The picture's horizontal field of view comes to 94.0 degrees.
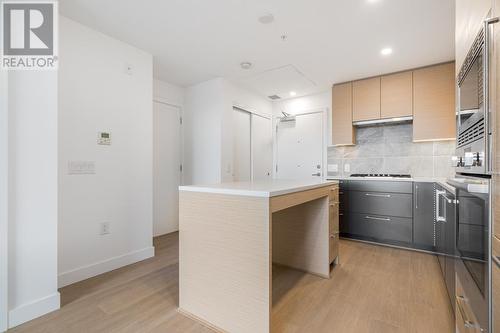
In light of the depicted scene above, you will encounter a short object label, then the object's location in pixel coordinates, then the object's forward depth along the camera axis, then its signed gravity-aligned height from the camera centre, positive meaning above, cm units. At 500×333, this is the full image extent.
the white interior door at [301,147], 439 +38
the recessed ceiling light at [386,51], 273 +137
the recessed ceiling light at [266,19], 213 +138
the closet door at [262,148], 455 +38
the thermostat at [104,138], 237 +29
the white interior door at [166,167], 361 -1
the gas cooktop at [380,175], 340 -13
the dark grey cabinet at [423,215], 280 -60
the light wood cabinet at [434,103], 300 +84
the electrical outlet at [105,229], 238 -64
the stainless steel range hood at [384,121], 333 +68
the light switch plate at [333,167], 412 -2
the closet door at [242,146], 412 +38
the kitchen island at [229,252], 131 -53
